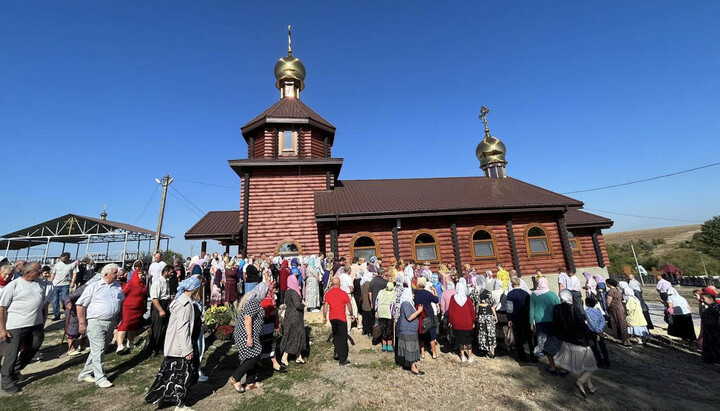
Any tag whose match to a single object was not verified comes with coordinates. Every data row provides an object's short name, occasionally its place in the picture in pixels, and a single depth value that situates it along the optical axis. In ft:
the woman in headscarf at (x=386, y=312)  20.88
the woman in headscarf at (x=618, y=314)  24.03
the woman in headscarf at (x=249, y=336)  14.89
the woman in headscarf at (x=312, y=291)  30.25
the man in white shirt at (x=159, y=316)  20.07
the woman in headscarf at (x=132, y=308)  20.15
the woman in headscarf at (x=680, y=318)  24.50
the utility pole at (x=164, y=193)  62.28
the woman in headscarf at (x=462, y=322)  19.95
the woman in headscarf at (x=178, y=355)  12.81
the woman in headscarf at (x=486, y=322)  20.56
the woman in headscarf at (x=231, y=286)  28.60
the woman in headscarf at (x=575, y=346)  15.10
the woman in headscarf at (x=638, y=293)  27.91
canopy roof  79.25
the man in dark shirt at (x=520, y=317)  19.97
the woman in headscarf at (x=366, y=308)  24.14
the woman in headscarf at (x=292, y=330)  18.79
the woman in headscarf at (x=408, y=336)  17.79
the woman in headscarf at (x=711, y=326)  19.13
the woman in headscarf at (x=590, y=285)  29.90
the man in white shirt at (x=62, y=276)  27.02
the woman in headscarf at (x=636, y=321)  24.59
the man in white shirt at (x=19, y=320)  14.83
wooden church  44.70
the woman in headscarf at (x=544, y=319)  17.85
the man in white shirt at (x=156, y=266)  26.70
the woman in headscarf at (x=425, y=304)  19.42
